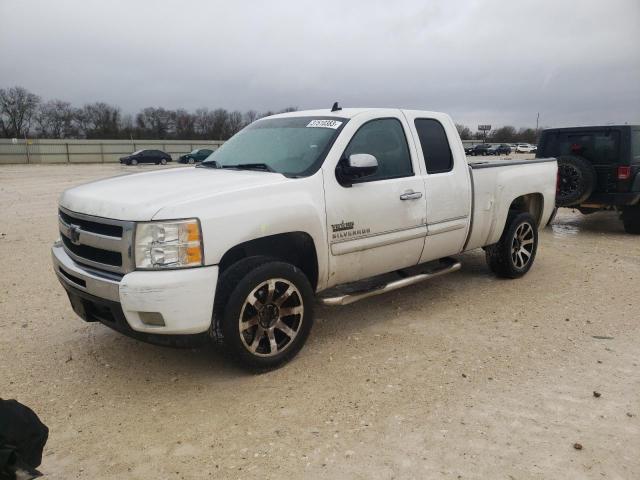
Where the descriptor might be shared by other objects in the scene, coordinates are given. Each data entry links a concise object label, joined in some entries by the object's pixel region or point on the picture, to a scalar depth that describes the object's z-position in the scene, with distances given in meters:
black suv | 8.64
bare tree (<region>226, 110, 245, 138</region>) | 81.12
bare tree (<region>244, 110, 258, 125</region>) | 84.99
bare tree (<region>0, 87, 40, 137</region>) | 71.38
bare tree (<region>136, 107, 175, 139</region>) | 79.81
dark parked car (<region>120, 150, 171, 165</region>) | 44.44
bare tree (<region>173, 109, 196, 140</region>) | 78.75
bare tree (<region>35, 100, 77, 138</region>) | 75.94
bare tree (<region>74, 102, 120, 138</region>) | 76.06
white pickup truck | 3.16
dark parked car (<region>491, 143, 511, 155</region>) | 54.67
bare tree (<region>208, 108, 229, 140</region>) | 78.06
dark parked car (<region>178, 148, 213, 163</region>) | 38.21
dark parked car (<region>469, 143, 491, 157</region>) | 48.68
